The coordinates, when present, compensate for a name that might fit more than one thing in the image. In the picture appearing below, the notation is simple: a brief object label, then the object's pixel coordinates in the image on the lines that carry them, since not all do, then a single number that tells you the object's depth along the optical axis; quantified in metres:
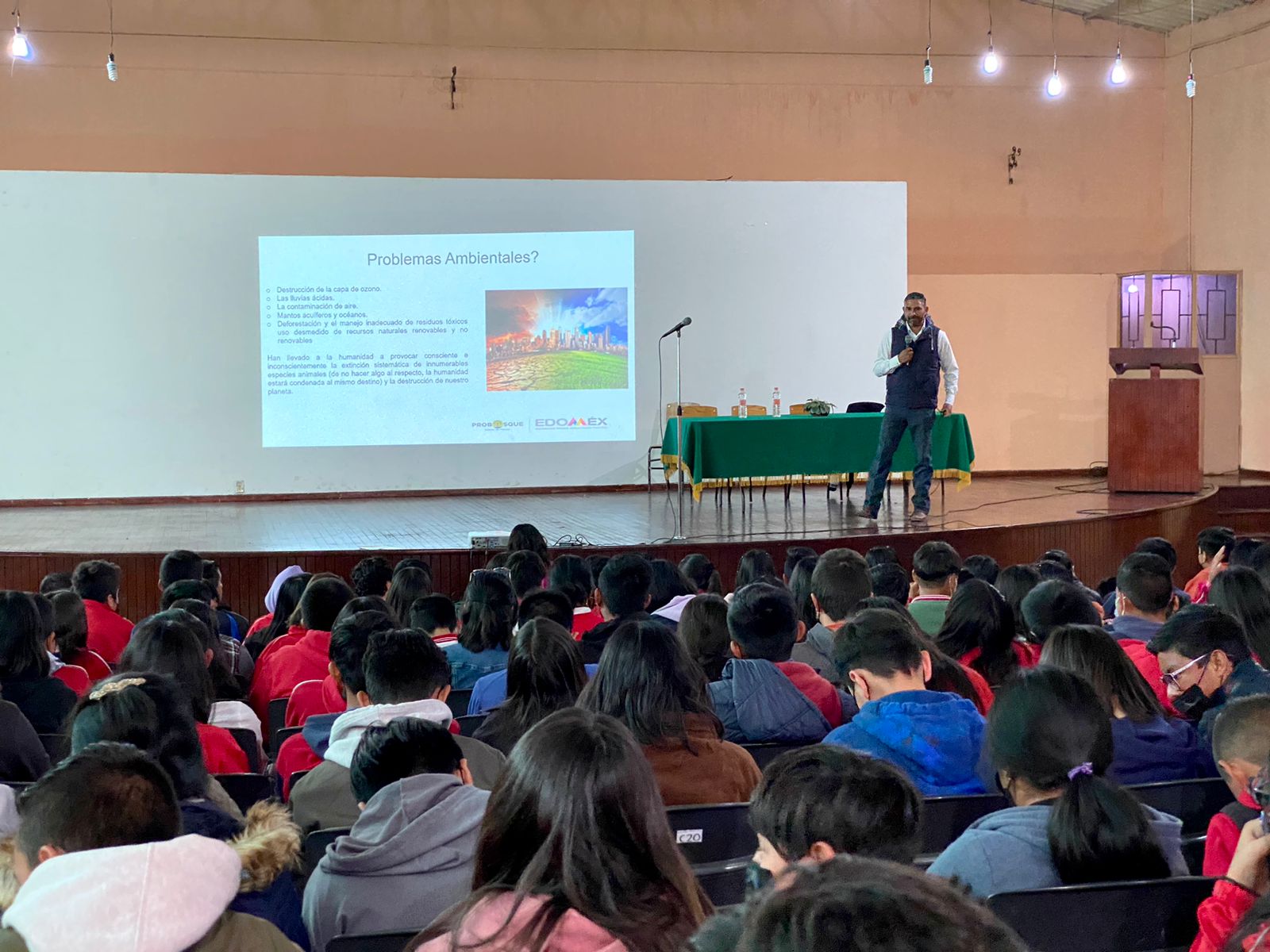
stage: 7.03
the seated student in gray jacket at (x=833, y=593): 3.88
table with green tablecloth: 8.46
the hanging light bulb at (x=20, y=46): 8.99
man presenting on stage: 8.00
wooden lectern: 9.55
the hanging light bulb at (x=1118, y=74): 10.47
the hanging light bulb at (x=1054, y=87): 10.33
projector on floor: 6.91
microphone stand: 7.63
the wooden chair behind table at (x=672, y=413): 10.07
